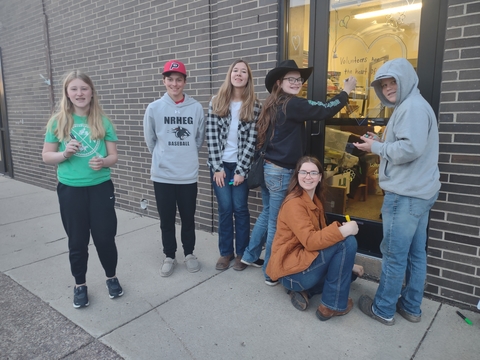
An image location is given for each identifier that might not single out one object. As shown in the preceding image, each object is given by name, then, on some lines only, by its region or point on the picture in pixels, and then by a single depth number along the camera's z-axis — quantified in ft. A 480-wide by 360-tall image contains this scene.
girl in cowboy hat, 9.11
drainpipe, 20.85
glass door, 10.53
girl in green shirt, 8.74
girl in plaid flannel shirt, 10.19
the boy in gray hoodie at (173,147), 10.44
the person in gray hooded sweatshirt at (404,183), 7.34
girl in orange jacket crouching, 8.14
